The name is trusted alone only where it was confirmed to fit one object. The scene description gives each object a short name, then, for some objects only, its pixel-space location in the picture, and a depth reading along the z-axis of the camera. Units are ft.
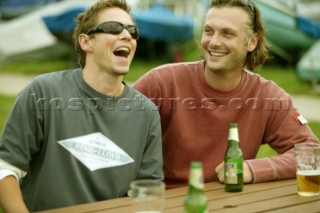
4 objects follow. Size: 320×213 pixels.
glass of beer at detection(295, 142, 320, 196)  8.90
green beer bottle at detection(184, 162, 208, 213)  6.97
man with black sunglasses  8.74
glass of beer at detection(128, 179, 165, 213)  7.02
